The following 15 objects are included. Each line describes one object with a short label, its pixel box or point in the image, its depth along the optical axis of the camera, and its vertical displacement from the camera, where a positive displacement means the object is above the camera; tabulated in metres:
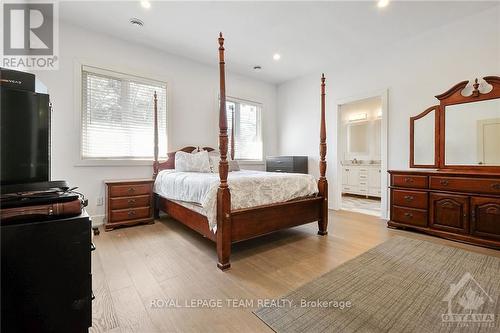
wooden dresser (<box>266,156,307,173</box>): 4.91 +0.04
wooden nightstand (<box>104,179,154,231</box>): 3.14 -0.54
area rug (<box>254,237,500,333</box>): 1.36 -0.95
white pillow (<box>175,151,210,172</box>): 3.72 +0.06
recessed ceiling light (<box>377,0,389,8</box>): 2.68 +1.97
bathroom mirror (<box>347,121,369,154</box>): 6.23 +0.81
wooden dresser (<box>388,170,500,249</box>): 2.53 -0.48
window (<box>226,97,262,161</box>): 5.13 +0.91
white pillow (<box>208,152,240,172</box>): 3.96 +0.05
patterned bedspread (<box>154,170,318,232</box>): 2.18 -0.27
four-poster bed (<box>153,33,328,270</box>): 2.09 -0.54
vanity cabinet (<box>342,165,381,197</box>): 5.66 -0.37
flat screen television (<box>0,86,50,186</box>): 1.15 +0.16
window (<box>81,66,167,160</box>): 3.37 +0.82
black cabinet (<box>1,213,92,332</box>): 0.85 -0.45
